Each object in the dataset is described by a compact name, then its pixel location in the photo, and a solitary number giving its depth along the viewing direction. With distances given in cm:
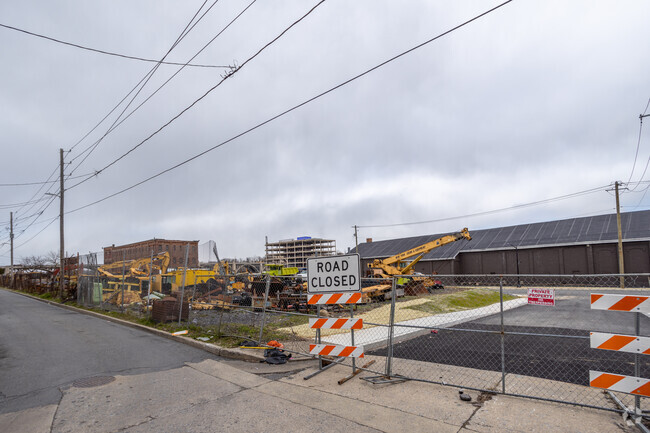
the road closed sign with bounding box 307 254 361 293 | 686
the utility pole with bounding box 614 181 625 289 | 3563
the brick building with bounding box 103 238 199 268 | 2413
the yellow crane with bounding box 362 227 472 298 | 2631
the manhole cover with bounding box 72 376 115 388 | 665
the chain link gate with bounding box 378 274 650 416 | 592
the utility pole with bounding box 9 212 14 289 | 5297
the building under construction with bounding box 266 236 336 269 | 12769
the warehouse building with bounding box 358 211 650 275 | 4241
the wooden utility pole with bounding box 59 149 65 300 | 2502
